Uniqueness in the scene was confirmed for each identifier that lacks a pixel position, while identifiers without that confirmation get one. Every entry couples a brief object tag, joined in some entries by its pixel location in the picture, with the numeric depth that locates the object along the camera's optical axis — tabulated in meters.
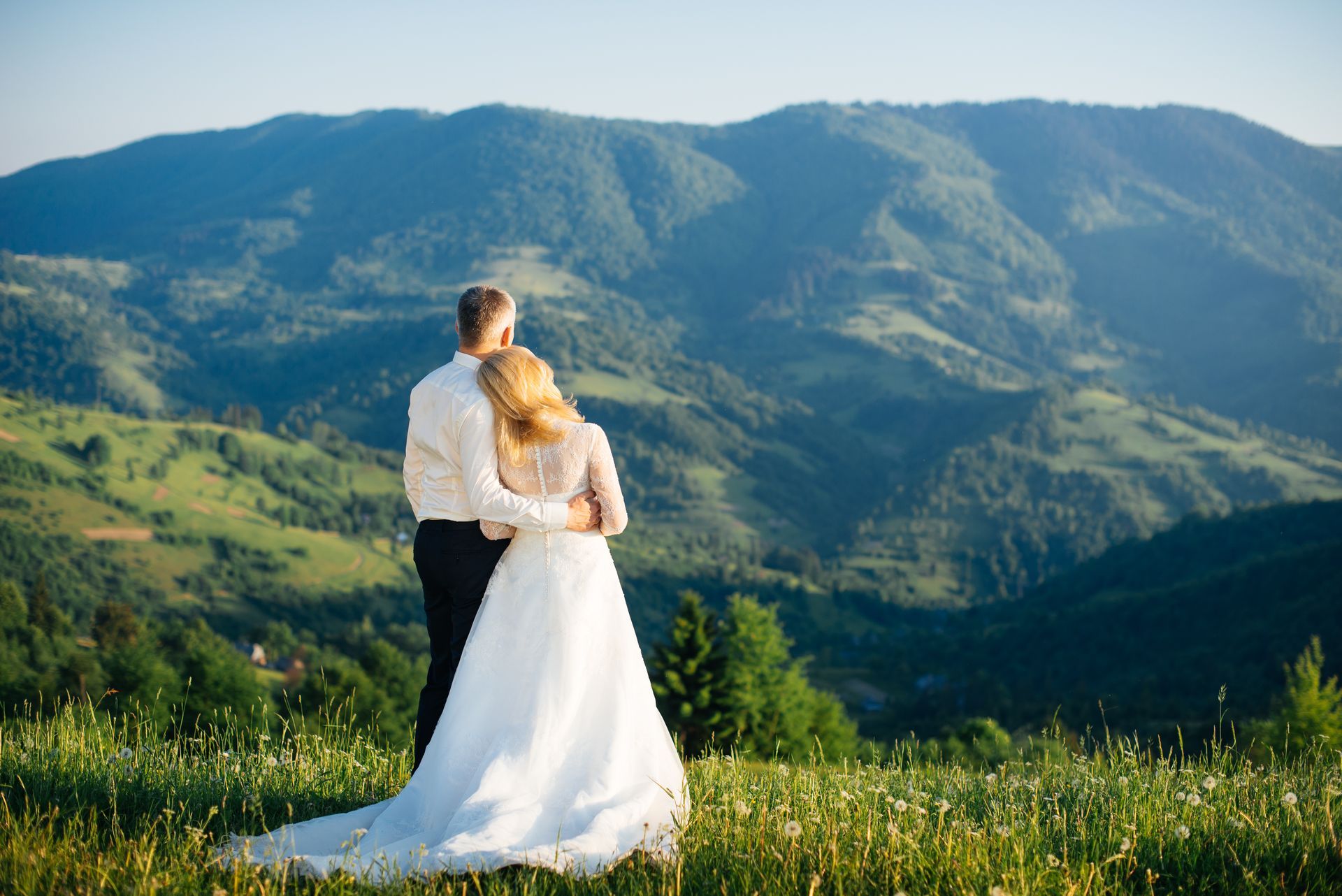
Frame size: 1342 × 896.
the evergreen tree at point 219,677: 32.50
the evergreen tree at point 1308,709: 30.98
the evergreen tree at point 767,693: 45.97
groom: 4.94
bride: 4.30
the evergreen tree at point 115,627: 52.19
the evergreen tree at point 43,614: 54.47
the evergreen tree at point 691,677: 45.28
